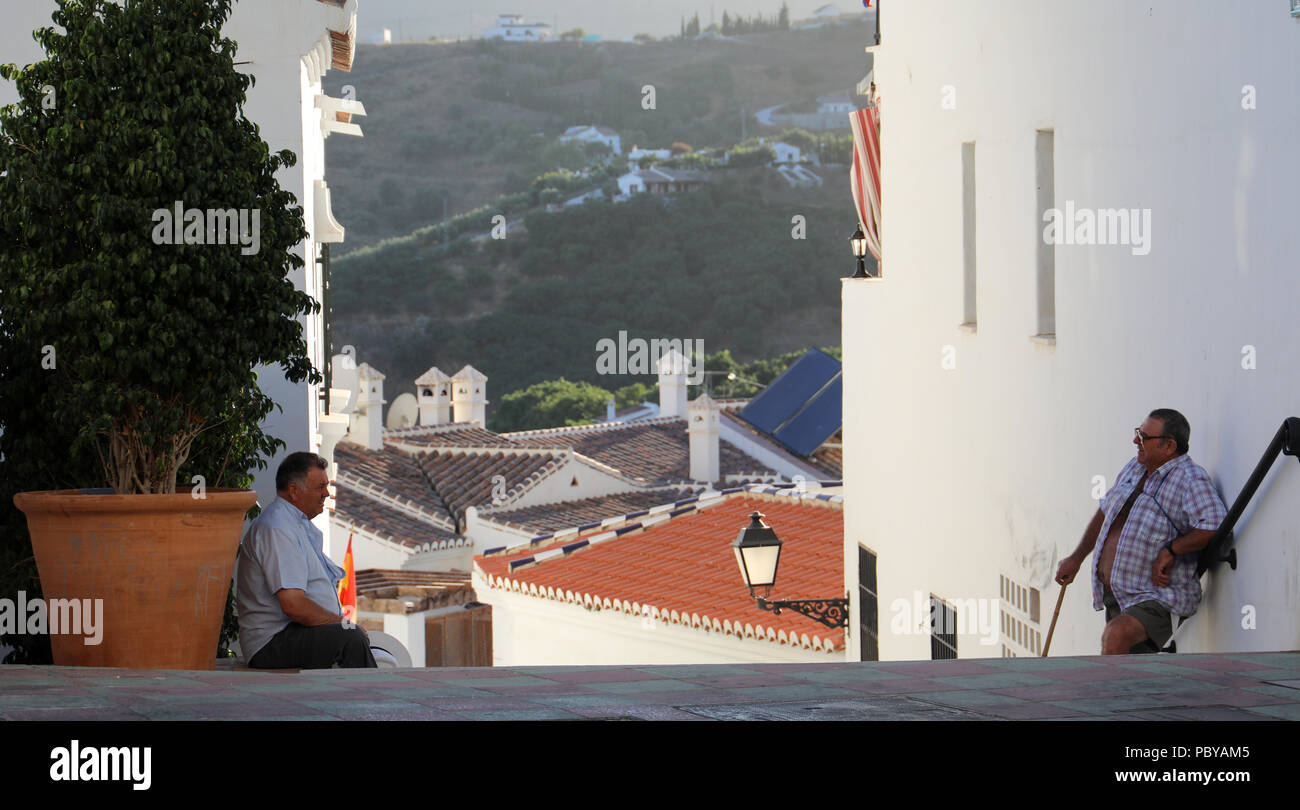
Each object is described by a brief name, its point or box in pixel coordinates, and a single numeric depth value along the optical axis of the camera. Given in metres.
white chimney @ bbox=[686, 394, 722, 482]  33.53
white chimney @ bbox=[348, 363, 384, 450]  31.67
